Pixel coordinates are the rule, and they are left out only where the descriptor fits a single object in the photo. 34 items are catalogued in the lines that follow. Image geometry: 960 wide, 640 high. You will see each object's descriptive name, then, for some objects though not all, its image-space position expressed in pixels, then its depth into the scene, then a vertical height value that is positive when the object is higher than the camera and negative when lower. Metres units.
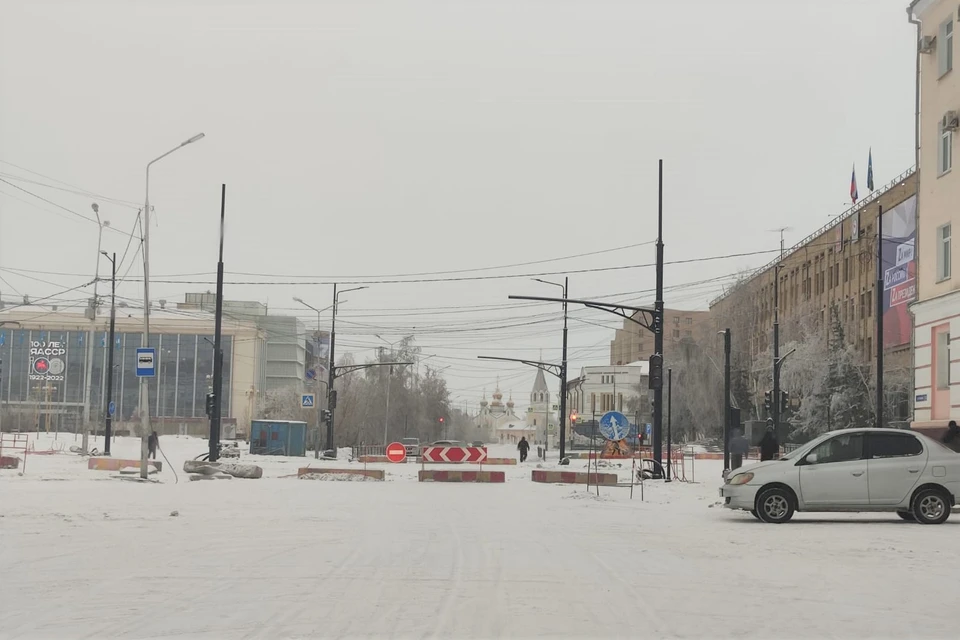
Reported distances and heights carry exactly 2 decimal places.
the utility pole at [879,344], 34.75 +2.12
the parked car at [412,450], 70.24 -3.79
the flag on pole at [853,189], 75.88 +15.15
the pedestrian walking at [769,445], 27.34 -1.04
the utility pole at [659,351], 32.19 +1.47
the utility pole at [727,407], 35.12 -0.16
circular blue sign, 27.19 -0.66
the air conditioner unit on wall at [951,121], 28.71 +7.61
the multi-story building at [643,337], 184.62 +10.89
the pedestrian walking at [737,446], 34.84 -1.40
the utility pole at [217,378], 36.88 +0.34
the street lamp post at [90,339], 45.96 +2.17
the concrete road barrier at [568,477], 31.25 -2.48
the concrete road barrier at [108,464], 36.59 -2.67
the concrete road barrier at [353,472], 34.84 -2.60
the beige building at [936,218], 29.03 +5.26
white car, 18.02 -1.21
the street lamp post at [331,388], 53.91 +0.15
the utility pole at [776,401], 29.84 +0.10
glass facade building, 123.94 +1.35
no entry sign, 43.01 -2.34
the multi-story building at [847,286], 70.75 +9.31
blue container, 61.19 -2.70
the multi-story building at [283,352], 152.38 +5.58
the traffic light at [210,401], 36.56 -0.46
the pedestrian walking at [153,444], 46.20 -2.53
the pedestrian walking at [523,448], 64.06 -3.05
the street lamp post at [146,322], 28.72 +1.74
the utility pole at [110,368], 48.90 +0.73
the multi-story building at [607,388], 166.12 +1.63
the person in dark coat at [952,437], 23.00 -0.60
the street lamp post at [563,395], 54.25 +0.13
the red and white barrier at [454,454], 36.38 -2.01
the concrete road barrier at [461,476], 35.03 -2.64
